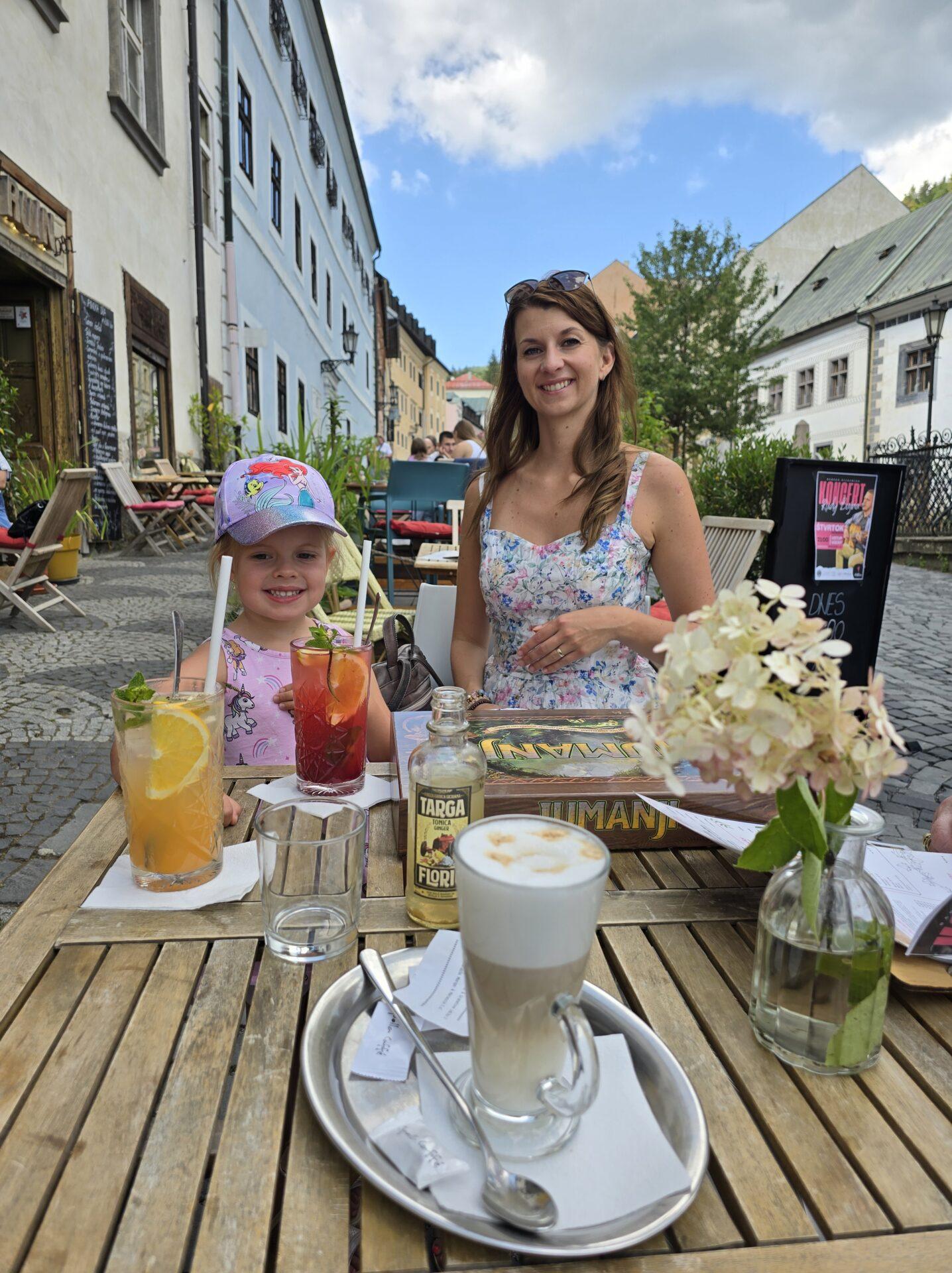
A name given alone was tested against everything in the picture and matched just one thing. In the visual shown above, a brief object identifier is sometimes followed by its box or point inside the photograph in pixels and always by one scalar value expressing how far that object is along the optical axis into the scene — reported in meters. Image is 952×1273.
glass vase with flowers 0.58
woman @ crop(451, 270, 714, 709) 2.06
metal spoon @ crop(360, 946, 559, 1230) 0.55
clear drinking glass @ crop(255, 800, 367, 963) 0.88
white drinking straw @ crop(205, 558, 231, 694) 1.04
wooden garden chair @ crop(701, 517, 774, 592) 3.77
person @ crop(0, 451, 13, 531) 6.01
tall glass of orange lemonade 0.98
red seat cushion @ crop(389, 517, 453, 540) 6.36
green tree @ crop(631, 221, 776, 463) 23.86
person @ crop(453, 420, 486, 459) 9.36
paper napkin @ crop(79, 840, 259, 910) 0.96
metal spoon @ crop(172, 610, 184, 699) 1.07
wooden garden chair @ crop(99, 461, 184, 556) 8.88
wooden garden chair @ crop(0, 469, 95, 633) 5.37
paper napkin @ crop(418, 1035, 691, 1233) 0.57
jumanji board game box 1.10
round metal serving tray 0.55
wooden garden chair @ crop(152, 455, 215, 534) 9.96
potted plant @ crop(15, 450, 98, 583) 6.85
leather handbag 2.16
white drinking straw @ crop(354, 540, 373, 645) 1.33
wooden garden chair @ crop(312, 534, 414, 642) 3.55
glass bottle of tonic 0.92
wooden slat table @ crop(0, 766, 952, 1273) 0.56
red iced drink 1.29
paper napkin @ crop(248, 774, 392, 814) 1.27
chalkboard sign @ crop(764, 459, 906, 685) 3.89
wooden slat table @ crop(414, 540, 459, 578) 4.38
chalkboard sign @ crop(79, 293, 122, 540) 8.23
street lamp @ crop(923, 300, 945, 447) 13.38
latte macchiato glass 0.57
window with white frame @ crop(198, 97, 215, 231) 11.44
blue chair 6.08
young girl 1.69
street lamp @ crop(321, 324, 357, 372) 20.27
